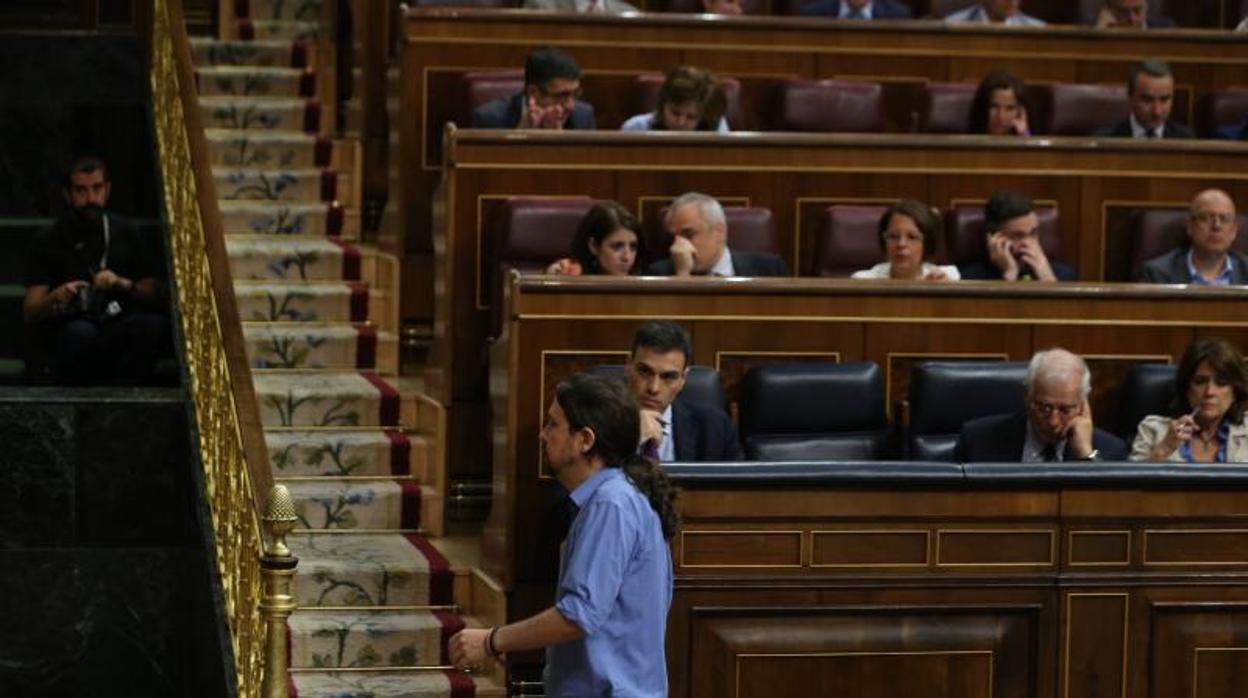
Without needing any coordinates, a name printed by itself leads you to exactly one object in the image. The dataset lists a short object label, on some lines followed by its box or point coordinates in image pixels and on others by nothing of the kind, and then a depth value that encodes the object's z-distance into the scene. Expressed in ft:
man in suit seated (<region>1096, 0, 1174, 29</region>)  37.47
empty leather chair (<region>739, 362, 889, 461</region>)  24.29
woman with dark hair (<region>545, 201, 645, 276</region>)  26.00
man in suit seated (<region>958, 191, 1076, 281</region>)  28.55
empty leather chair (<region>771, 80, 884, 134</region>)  33.04
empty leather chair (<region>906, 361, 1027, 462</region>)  24.39
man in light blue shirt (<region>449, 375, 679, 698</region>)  17.98
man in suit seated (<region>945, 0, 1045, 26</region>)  37.40
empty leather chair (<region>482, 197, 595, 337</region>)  27.40
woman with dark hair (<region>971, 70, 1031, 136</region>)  32.55
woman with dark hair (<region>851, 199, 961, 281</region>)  27.40
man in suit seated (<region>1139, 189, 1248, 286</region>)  28.86
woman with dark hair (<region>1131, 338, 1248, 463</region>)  23.93
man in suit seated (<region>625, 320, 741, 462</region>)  22.40
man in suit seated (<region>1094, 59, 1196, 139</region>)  32.63
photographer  28.43
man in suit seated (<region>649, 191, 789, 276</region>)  26.73
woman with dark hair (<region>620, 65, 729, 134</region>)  29.84
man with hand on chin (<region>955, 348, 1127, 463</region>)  23.32
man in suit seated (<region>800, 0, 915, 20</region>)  37.99
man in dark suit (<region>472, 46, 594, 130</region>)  29.48
